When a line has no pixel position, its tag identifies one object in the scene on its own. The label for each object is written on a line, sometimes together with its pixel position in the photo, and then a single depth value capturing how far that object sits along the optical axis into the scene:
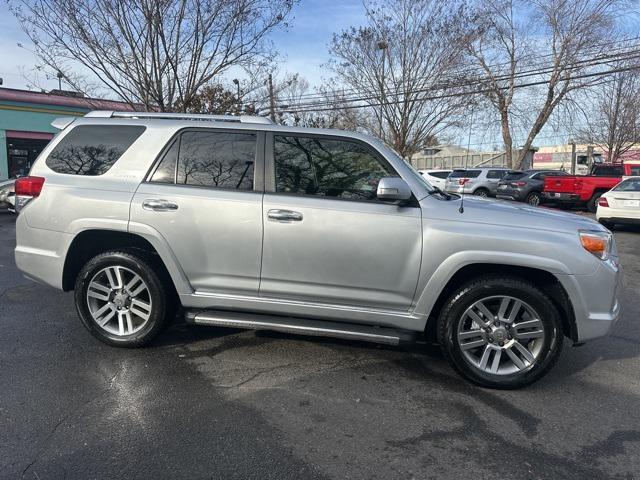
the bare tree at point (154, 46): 12.04
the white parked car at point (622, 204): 11.94
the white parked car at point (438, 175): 25.11
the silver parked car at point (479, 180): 23.03
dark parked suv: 19.38
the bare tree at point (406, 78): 19.34
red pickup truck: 16.59
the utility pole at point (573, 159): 36.72
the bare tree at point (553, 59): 21.55
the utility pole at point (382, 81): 19.39
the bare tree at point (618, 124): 28.92
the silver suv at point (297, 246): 3.71
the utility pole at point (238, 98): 15.41
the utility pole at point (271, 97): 17.15
